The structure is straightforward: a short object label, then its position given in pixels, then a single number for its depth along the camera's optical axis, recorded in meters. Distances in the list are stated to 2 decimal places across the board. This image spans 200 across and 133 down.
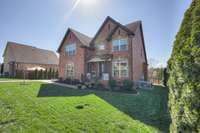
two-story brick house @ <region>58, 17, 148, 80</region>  11.96
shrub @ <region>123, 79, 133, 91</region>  10.11
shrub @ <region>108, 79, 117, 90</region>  10.98
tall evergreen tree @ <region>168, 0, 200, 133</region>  1.56
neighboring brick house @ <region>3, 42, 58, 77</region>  21.76
